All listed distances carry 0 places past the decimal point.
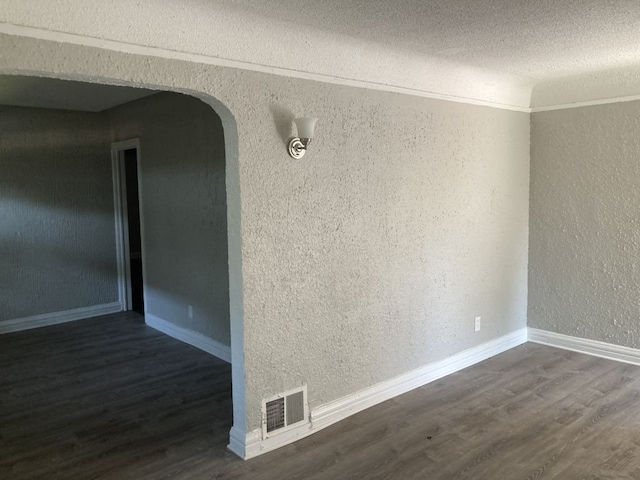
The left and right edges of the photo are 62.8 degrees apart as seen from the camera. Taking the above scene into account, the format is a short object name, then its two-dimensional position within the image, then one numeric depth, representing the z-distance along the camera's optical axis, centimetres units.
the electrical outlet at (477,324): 423
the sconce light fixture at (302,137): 281
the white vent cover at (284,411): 292
